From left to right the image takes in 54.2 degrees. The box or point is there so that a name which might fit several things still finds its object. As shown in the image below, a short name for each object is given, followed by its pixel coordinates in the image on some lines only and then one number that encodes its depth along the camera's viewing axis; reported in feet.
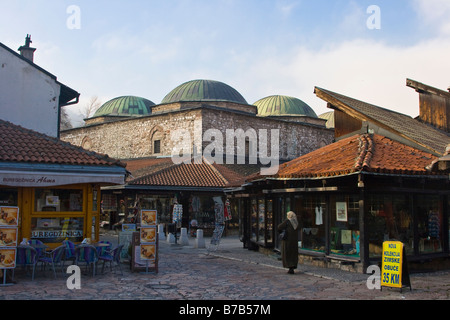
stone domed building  82.64
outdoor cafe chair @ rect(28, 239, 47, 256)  34.44
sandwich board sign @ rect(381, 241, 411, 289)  30.01
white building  57.26
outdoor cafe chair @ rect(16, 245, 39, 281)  33.04
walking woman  37.83
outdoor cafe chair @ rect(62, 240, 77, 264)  34.88
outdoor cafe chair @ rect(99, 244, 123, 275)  36.35
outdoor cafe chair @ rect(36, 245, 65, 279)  33.78
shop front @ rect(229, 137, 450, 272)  38.04
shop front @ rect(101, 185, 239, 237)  81.00
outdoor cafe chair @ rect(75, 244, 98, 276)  34.68
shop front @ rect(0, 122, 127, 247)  36.52
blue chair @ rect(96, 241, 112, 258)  36.57
